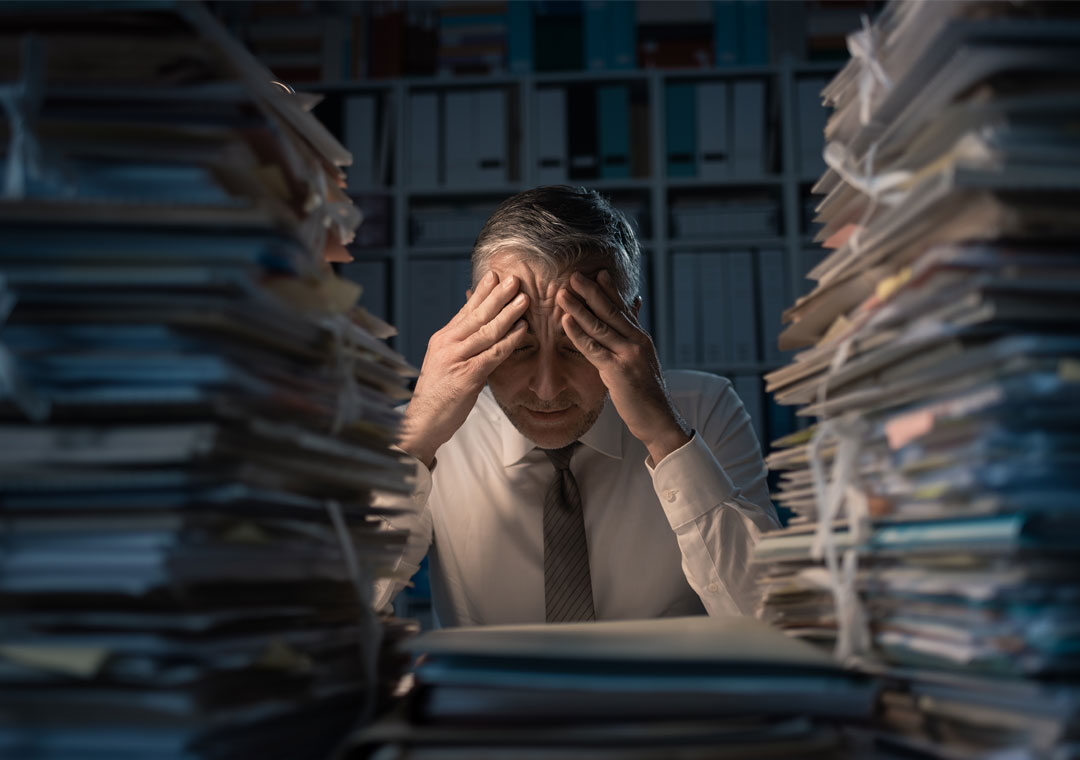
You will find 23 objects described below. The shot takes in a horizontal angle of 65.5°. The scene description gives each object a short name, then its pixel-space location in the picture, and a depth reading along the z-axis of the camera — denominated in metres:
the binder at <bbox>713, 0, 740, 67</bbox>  3.21
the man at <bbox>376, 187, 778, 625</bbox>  1.24
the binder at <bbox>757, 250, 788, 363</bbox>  3.06
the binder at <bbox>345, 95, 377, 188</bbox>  3.23
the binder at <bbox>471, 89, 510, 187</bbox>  3.20
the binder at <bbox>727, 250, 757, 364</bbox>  3.07
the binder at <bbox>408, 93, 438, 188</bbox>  3.22
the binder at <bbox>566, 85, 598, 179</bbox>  3.21
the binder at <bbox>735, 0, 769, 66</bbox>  3.21
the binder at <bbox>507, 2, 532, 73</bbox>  3.23
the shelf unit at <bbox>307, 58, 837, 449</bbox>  3.09
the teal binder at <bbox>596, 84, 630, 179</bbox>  3.17
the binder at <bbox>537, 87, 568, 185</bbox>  3.18
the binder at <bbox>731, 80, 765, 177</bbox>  3.14
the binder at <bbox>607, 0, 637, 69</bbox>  3.21
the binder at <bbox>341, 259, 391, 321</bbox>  3.19
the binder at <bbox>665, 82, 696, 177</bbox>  3.18
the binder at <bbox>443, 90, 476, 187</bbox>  3.21
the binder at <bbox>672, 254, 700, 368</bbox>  3.08
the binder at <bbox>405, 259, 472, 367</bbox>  3.14
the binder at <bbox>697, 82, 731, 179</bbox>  3.17
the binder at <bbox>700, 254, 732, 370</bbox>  3.08
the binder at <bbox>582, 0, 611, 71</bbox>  3.22
